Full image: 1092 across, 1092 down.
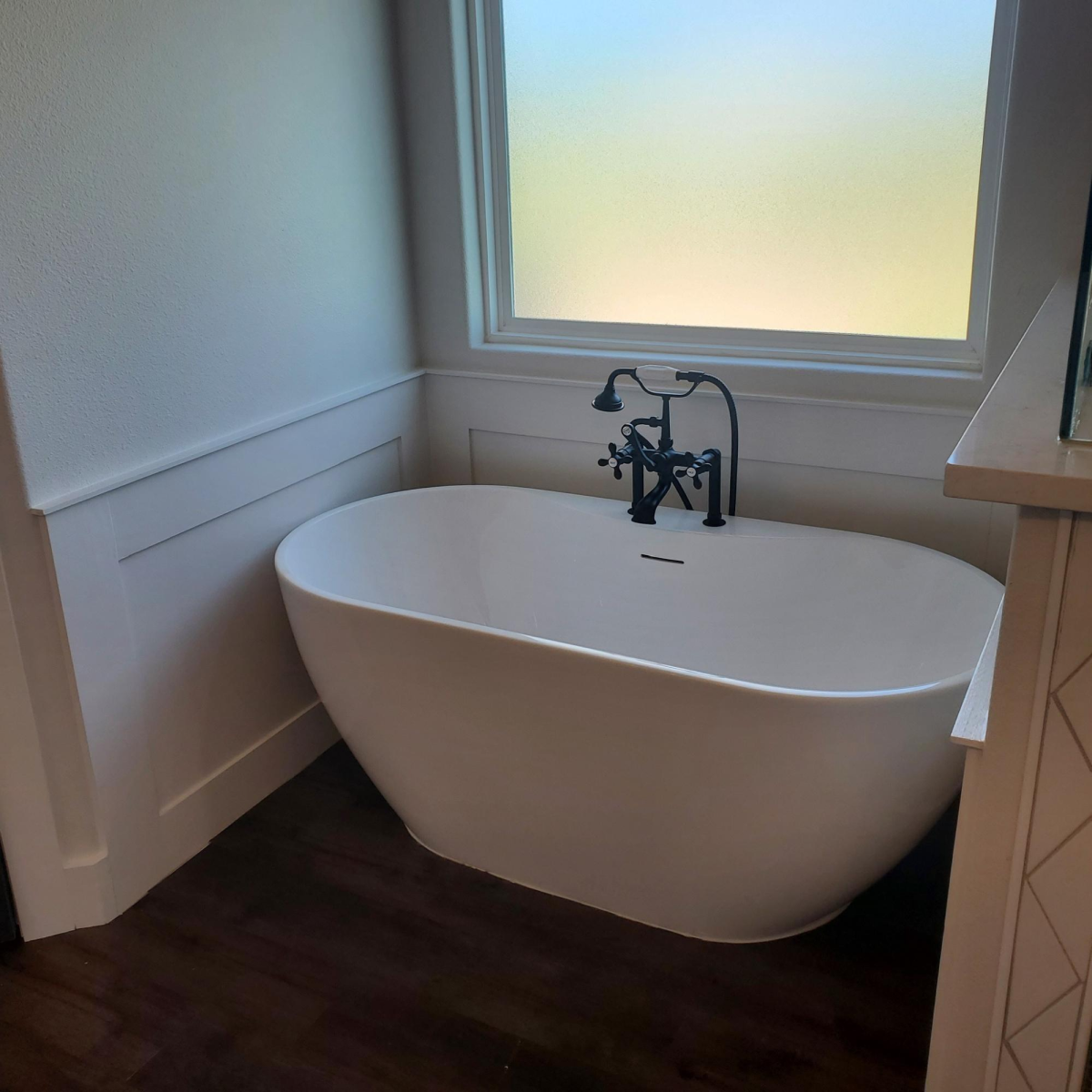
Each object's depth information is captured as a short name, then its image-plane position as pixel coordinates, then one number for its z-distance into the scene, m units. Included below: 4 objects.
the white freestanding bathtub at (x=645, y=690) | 1.56
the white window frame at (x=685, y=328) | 2.01
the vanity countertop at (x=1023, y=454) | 0.85
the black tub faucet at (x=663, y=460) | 2.22
